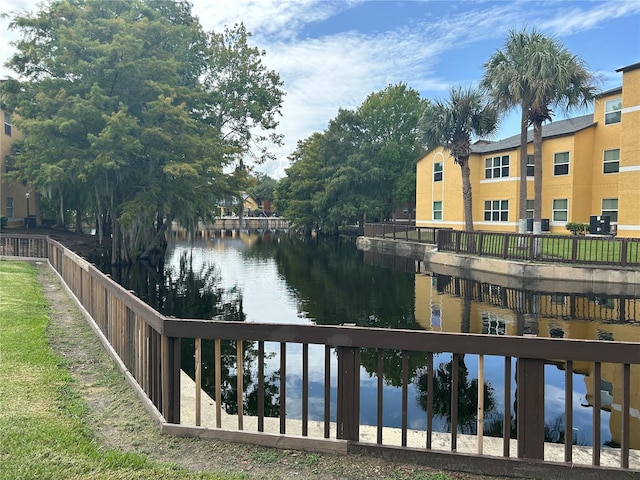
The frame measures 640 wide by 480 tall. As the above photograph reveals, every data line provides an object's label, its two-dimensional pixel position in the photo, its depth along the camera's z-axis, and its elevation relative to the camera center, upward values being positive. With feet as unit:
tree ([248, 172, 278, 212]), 358.64 +23.60
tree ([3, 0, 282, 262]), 67.00 +15.52
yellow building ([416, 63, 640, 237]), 72.79 +10.06
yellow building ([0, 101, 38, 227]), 99.81 +7.07
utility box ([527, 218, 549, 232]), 93.45 -0.15
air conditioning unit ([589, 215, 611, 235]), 75.15 -0.24
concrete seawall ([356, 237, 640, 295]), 52.75 -6.17
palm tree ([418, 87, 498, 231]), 88.22 +18.75
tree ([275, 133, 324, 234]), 180.86 +14.97
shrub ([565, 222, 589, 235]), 83.46 -0.77
